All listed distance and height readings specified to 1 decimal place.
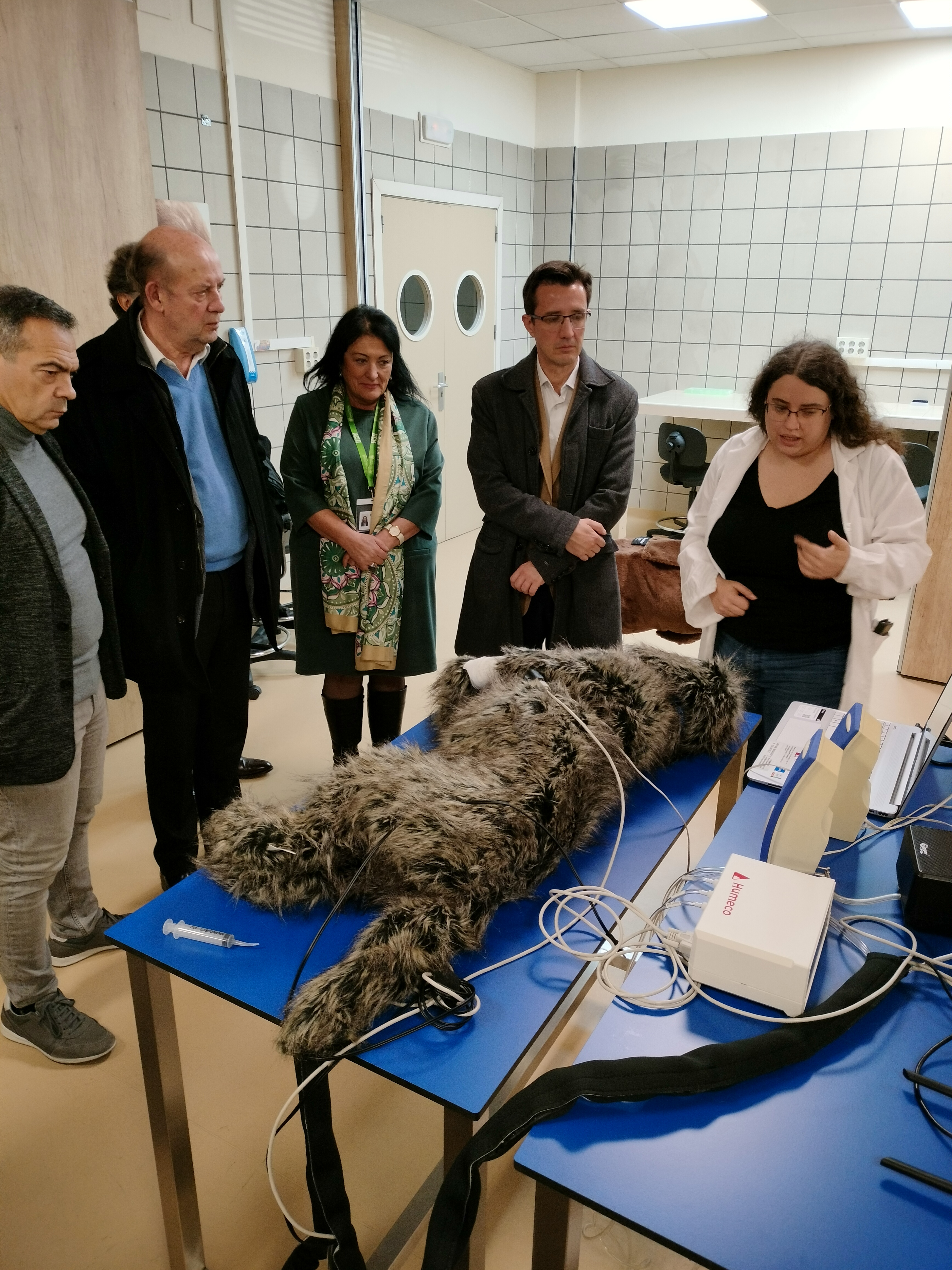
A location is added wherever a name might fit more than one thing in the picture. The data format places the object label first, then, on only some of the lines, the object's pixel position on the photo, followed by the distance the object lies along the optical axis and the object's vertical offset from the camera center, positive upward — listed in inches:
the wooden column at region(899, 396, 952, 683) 141.5 -44.4
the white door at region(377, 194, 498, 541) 188.5 +4.0
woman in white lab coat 72.3 -17.3
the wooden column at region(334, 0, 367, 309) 158.4 +32.4
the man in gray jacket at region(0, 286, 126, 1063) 59.7 -24.1
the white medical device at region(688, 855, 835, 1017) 40.7 -27.7
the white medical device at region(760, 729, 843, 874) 49.9 -26.4
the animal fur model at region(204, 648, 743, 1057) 42.6 -28.0
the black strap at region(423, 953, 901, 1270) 35.7 -30.3
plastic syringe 47.4 -31.8
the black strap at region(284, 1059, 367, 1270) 40.9 -38.4
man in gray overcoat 91.5 -16.7
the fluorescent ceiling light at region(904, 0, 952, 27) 162.9 +57.4
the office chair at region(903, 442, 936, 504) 168.4 -25.1
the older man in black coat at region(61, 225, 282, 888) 73.4 -15.9
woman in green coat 92.4 -19.1
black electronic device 46.1 -28.0
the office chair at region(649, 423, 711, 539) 202.7 -28.9
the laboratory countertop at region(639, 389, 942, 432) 181.8 -17.8
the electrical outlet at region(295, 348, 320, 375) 164.9 -7.0
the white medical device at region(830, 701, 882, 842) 53.6 -26.0
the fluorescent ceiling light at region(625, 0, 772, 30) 166.2 +57.8
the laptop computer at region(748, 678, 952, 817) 59.7 -30.3
